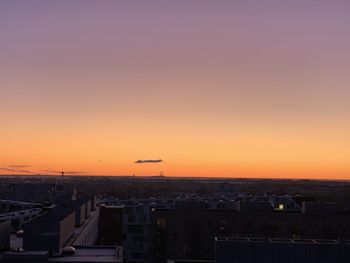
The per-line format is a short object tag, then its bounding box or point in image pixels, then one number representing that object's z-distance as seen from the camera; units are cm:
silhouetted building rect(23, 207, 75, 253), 4472
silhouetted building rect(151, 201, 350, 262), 6925
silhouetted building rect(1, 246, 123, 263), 3459
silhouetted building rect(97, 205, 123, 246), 10188
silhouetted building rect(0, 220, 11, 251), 4397
